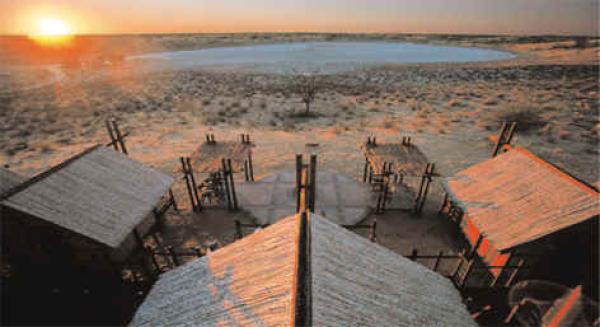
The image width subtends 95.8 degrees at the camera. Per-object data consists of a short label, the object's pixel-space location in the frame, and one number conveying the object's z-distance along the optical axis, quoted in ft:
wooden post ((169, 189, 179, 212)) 46.32
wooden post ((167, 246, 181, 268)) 28.60
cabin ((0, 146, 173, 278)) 27.61
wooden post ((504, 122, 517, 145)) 39.11
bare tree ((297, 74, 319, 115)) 109.08
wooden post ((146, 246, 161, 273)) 30.52
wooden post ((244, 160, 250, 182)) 57.09
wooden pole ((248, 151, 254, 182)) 56.26
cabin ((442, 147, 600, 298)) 27.55
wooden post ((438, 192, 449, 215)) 45.68
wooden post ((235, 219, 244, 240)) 32.56
